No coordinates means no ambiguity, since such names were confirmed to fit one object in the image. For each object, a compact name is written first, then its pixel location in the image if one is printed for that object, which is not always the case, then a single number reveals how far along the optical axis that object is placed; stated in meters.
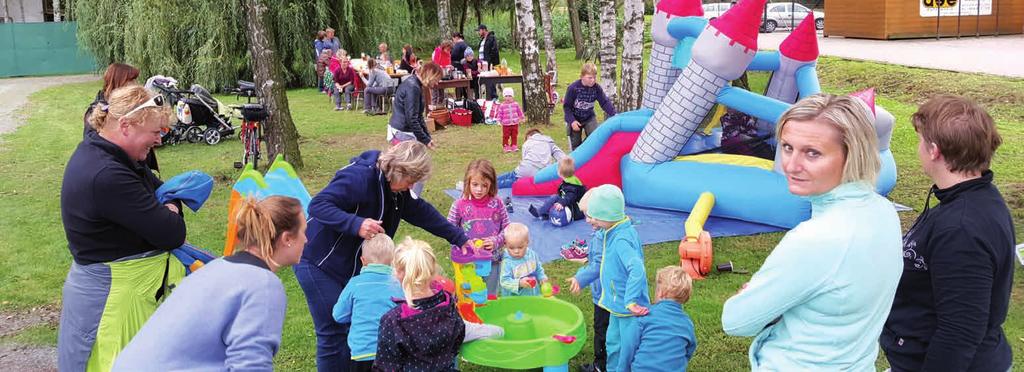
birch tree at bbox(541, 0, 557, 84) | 18.34
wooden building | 23.22
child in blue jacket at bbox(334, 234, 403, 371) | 3.87
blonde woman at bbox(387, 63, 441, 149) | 9.17
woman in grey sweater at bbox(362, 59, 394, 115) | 16.83
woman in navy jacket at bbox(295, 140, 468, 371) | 3.97
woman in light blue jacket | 2.09
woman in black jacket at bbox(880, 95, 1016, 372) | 2.46
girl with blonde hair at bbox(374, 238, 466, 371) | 3.57
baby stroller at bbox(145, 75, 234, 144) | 13.36
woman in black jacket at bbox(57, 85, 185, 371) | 3.39
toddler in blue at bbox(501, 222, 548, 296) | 4.88
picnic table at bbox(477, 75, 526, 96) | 16.59
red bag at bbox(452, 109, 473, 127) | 15.04
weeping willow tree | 19.73
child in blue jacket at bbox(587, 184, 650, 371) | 4.11
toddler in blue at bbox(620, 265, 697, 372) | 4.06
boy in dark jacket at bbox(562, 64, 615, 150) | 10.70
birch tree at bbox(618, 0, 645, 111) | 11.41
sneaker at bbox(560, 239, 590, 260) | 6.86
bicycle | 10.20
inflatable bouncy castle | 7.37
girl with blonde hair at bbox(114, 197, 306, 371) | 2.43
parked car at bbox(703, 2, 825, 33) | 32.72
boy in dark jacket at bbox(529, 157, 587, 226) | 7.82
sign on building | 23.19
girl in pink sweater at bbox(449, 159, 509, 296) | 5.41
